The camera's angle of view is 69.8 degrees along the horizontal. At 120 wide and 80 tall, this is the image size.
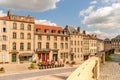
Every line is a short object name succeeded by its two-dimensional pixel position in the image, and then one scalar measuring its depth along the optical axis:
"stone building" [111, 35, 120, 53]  57.26
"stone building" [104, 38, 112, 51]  58.16
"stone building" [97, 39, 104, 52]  46.03
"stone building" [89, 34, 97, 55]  36.22
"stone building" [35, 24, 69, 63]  23.43
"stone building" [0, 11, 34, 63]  20.25
